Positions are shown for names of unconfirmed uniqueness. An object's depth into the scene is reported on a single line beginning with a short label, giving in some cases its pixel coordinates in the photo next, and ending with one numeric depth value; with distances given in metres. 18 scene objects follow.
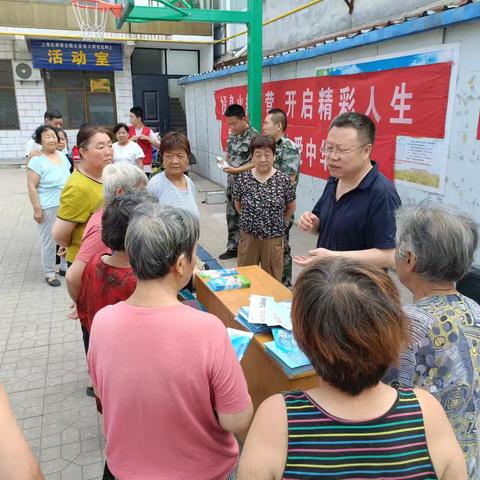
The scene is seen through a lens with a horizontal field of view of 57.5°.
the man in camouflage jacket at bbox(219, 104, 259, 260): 5.09
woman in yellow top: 2.65
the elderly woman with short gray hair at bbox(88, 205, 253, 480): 1.24
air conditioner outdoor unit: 12.96
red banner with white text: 4.09
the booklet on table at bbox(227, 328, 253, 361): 1.78
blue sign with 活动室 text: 12.66
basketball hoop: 10.96
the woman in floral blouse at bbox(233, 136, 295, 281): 3.64
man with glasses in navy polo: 2.25
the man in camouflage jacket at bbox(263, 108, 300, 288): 4.44
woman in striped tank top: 0.92
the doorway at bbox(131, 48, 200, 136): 14.38
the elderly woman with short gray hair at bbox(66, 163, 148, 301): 2.08
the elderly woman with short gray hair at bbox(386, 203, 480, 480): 1.29
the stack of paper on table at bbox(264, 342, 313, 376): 1.74
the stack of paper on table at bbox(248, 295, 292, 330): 2.02
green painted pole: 6.03
